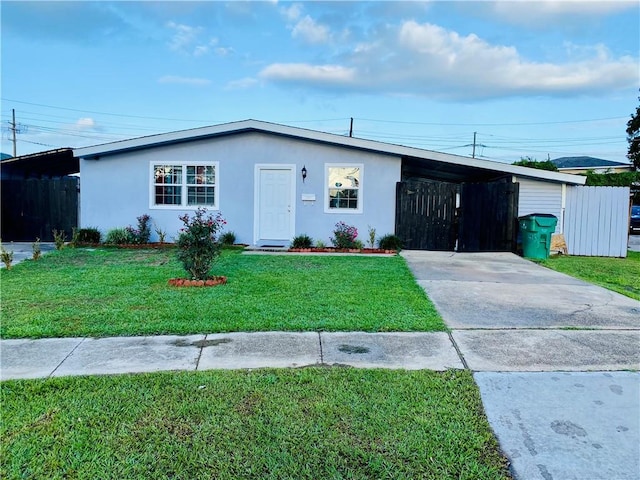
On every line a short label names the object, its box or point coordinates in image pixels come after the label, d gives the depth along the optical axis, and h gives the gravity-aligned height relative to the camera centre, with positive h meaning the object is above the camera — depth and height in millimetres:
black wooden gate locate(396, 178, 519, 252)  11844 +135
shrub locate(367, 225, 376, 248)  12266 -534
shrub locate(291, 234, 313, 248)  12120 -730
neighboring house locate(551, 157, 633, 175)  32638 +5466
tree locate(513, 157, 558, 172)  23347 +3129
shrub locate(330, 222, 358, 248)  12055 -526
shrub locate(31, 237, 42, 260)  9391 -947
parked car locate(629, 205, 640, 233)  21422 +160
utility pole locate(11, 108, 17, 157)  37281 +7281
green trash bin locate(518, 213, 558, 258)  10922 -302
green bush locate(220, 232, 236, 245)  12344 -686
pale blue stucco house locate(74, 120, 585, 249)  12047 +945
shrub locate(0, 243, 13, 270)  8086 -929
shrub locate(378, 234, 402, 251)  11945 -680
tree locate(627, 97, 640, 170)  30066 +6077
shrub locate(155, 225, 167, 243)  12649 -636
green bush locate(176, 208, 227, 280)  6797 -560
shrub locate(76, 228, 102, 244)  12562 -738
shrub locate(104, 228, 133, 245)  12391 -742
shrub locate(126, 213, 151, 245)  12469 -563
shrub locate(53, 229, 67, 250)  11116 -860
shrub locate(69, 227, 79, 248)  12172 -822
